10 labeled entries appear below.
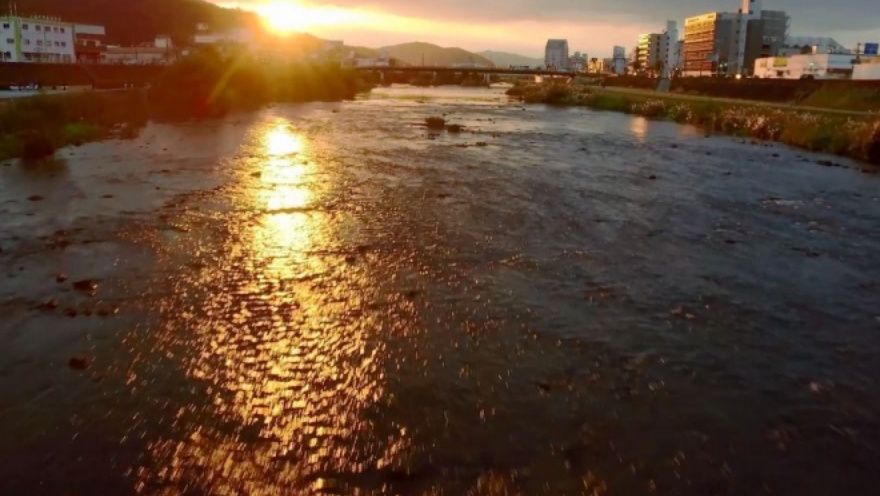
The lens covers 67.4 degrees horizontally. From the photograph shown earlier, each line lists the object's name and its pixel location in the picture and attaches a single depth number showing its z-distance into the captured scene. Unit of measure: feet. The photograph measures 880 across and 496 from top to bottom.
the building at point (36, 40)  291.58
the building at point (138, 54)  365.40
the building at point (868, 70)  228.84
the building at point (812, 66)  349.86
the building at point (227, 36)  483.51
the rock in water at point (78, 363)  29.40
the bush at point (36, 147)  88.28
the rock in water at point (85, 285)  39.10
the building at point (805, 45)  520.42
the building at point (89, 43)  348.18
